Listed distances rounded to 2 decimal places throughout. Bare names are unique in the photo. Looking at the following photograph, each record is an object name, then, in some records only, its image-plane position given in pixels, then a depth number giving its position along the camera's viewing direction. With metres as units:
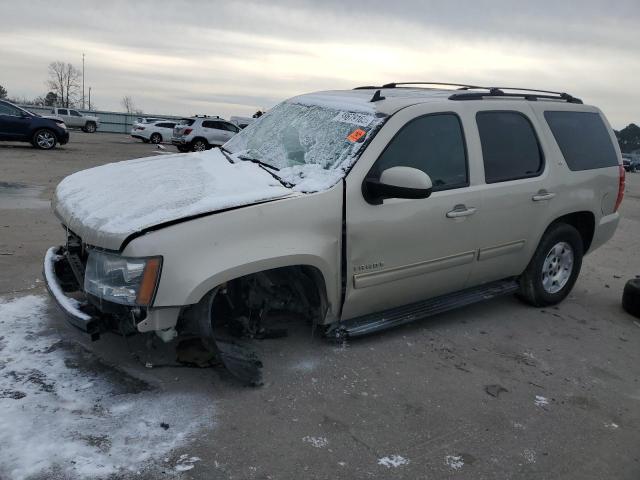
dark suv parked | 16.40
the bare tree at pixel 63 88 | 85.51
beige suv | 2.86
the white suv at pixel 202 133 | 23.55
